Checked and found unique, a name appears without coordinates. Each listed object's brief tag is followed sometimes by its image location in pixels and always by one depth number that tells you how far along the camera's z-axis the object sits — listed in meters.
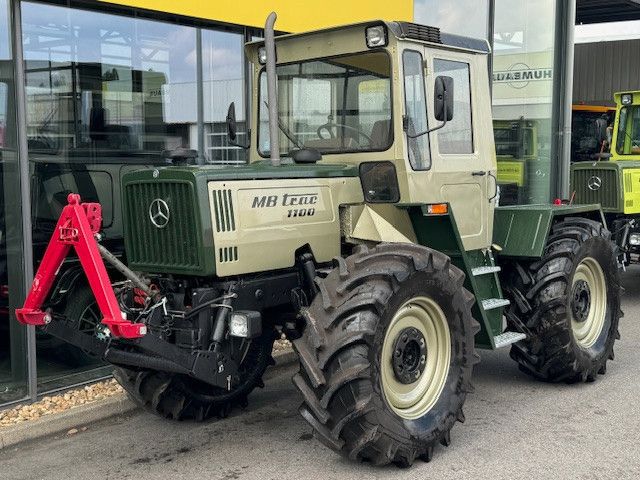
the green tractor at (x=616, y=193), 10.24
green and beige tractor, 4.39
